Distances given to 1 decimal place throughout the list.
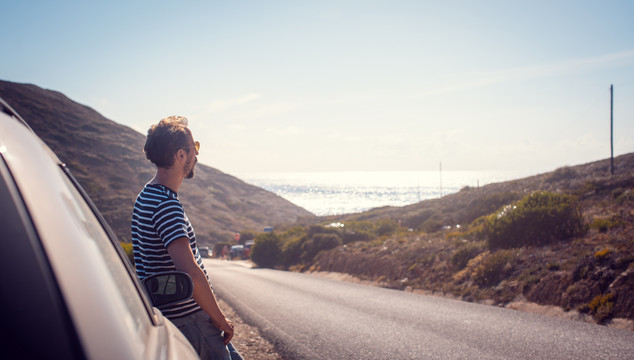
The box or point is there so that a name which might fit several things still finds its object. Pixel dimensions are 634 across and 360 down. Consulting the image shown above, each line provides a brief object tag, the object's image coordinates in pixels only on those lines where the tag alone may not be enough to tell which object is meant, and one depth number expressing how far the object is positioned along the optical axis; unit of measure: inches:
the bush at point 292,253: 1045.8
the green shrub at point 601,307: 312.5
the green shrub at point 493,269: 456.1
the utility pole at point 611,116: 1386.6
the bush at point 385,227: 1151.6
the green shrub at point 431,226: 1042.6
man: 94.3
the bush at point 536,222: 494.9
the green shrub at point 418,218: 1376.7
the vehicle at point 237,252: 1665.8
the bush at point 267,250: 1160.2
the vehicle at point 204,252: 2010.2
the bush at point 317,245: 992.2
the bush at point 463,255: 539.2
